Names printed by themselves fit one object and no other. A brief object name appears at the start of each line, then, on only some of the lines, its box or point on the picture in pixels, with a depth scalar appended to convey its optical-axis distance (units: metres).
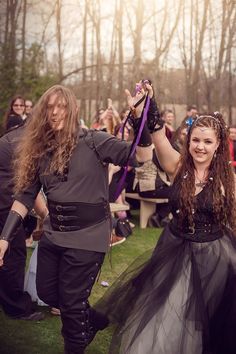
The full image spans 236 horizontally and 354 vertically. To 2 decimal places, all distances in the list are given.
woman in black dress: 2.91
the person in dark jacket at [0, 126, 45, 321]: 4.13
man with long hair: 3.10
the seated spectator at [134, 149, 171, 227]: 8.09
